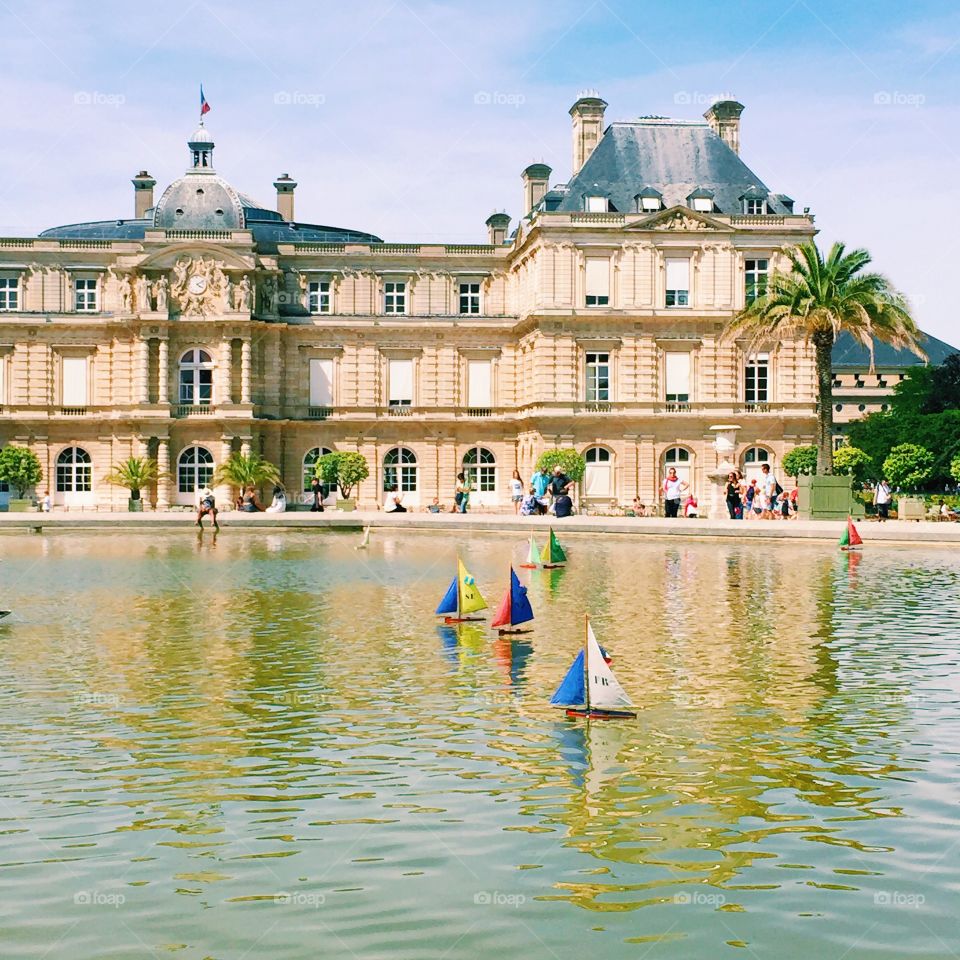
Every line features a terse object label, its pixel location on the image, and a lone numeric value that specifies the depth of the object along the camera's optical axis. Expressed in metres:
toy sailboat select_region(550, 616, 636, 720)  12.30
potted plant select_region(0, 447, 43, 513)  58.66
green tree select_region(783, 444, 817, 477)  55.72
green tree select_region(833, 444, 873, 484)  50.94
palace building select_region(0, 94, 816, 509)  58.06
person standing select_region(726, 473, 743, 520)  44.25
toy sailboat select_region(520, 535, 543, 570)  28.34
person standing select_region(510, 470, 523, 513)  53.41
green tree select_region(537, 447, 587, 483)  54.25
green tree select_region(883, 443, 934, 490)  49.34
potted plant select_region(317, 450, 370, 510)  58.31
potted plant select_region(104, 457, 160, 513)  57.91
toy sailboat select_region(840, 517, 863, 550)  32.88
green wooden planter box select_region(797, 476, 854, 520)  44.31
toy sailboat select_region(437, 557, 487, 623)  19.14
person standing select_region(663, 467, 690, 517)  47.62
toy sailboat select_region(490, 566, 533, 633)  18.19
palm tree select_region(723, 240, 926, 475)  44.31
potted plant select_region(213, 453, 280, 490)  55.97
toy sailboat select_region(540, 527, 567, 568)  28.60
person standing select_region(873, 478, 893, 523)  43.68
